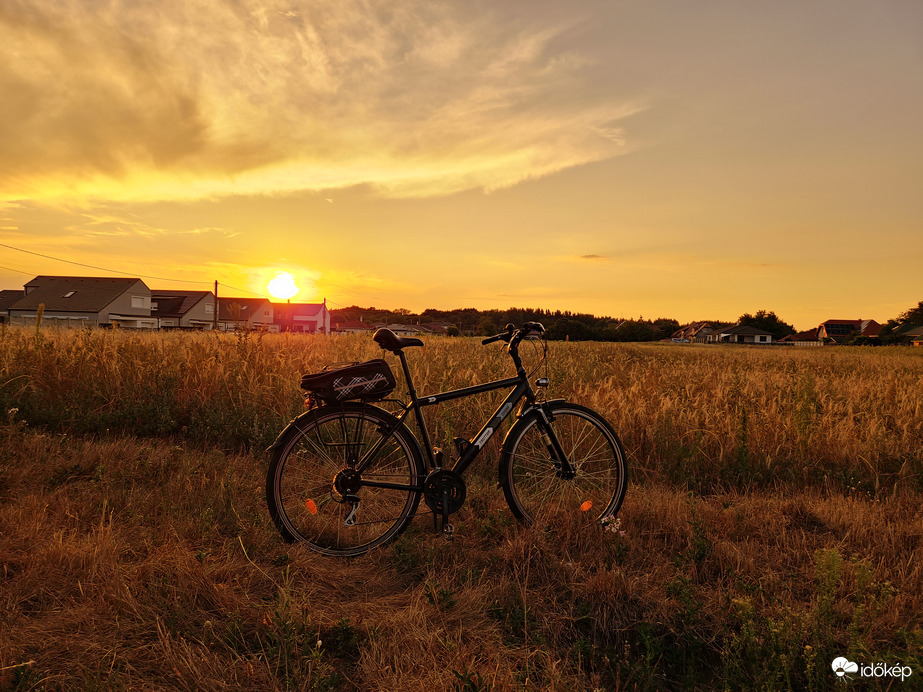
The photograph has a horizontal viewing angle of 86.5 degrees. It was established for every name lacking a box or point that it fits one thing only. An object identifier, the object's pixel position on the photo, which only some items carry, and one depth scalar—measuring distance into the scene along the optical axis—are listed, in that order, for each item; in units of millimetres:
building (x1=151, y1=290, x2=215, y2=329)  68312
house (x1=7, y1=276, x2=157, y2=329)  56031
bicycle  3551
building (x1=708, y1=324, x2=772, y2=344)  105125
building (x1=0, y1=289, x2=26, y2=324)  59625
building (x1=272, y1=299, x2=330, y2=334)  75250
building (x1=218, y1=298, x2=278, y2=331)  74500
